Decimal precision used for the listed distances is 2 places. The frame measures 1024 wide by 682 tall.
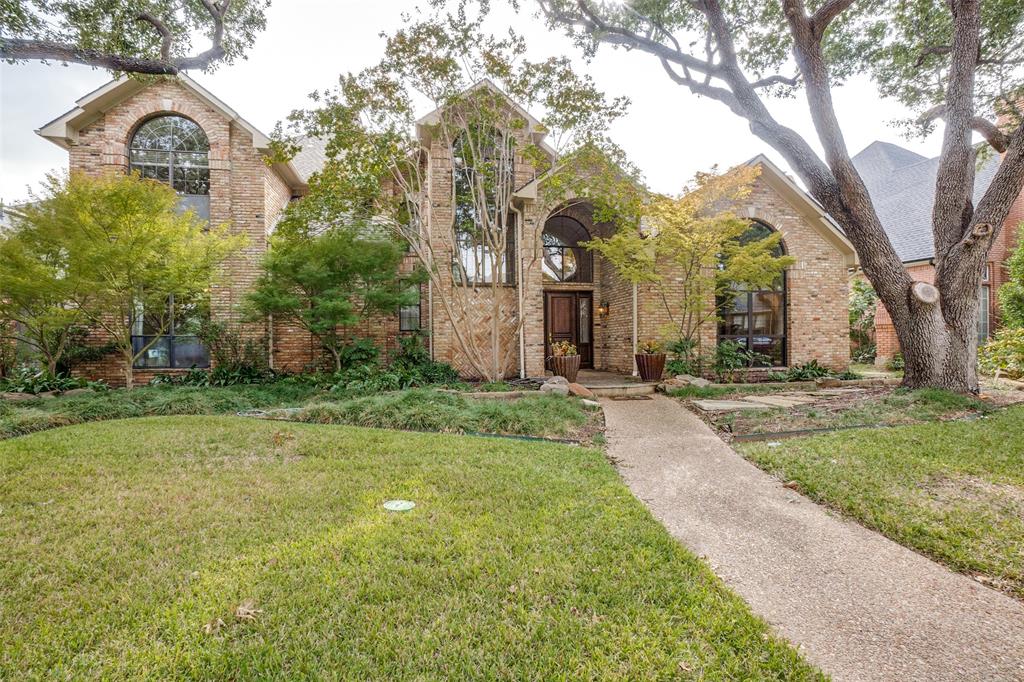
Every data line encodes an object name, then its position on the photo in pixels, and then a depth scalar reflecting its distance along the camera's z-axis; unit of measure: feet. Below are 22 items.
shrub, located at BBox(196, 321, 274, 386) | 30.45
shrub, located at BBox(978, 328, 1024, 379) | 33.40
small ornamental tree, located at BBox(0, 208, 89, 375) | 23.54
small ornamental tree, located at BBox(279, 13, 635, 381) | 26.09
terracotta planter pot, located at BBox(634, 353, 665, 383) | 32.22
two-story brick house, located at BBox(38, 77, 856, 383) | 32.07
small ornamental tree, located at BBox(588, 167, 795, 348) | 29.91
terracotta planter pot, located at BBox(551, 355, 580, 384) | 31.55
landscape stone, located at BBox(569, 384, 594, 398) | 26.98
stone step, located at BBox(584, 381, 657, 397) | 29.22
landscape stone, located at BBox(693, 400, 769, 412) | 22.99
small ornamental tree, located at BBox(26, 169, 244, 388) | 23.68
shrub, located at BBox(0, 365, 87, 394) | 26.48
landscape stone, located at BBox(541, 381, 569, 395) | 26.53
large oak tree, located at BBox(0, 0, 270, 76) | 13.30
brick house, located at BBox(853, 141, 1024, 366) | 46.09
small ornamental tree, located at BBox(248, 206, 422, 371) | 27.48
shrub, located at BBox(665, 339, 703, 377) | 33.32
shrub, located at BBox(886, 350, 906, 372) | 41.74
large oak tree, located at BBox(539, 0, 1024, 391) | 23.18
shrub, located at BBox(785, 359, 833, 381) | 33.63
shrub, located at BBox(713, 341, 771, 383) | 33.87
